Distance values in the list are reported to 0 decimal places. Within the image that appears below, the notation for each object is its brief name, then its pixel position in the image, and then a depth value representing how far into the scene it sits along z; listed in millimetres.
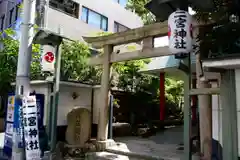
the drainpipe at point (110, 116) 10202
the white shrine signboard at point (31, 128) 6156
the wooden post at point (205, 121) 6421
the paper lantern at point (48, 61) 7992
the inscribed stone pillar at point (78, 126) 9297
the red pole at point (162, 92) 11588
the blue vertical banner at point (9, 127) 7804
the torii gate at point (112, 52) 8781
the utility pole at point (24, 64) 6078
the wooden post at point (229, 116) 4270
